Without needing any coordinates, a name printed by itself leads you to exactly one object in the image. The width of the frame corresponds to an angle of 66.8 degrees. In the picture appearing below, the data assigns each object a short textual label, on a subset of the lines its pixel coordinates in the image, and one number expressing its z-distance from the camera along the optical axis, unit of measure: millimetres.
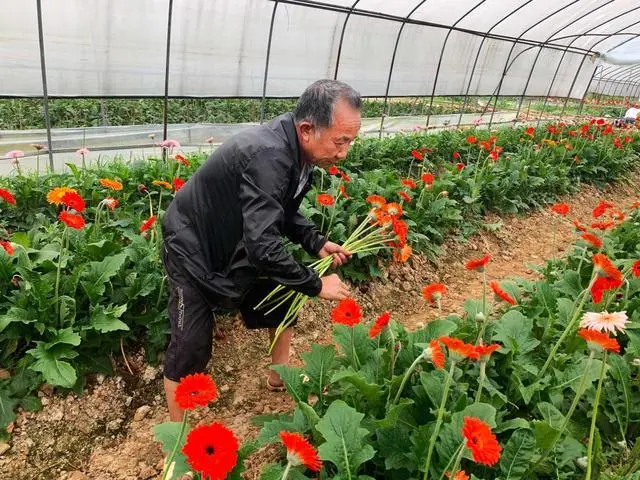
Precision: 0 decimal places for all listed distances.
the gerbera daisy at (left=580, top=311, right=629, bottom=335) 1381
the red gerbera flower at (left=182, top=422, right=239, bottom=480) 1113
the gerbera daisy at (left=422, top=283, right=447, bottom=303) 1933
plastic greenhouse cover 5262
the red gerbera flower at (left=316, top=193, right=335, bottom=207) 2988
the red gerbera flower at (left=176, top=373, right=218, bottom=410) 1217
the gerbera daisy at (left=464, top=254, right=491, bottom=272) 1953
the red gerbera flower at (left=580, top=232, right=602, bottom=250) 2207
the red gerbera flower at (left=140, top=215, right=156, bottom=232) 2768
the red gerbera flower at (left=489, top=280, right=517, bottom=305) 1900
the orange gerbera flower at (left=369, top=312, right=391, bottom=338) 1735
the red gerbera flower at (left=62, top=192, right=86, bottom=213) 2320
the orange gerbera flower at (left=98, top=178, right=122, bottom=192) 2864
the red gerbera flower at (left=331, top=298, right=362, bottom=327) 1707
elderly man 1855
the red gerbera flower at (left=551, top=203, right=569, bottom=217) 3304
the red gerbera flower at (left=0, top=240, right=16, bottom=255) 2261
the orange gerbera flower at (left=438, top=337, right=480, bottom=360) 1387
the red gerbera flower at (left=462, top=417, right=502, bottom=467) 1096
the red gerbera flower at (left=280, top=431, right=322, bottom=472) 1166
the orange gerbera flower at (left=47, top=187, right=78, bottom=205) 2412
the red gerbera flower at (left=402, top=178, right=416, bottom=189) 3680
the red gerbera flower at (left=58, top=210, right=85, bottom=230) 2176
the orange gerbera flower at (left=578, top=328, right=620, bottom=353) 1354
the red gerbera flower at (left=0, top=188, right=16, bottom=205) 2576
